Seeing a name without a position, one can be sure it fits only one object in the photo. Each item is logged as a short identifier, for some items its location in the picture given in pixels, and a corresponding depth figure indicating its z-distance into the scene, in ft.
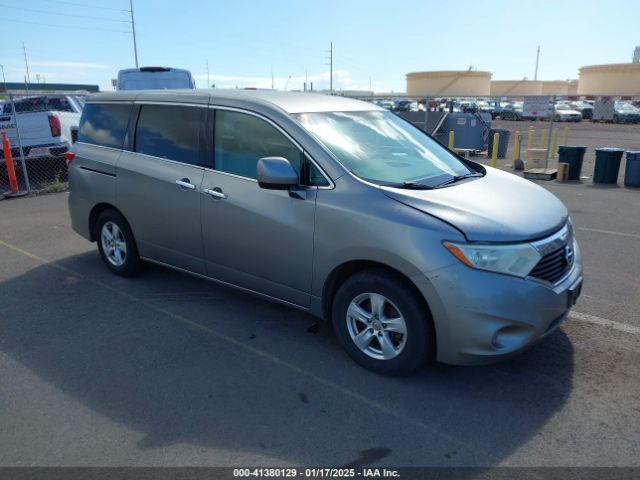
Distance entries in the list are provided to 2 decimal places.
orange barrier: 32.91
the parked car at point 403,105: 103.31
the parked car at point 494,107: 148.09
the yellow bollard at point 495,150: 48.29
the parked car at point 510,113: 146.19
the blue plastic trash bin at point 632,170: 36.01
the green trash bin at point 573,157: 39.96
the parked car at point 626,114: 112.98
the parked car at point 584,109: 139.85
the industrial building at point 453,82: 267.59
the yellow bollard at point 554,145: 58.27
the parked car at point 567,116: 128.67
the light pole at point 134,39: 139.26
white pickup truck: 36.11
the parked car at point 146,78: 38.47
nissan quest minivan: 10.61
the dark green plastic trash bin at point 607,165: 37.78
